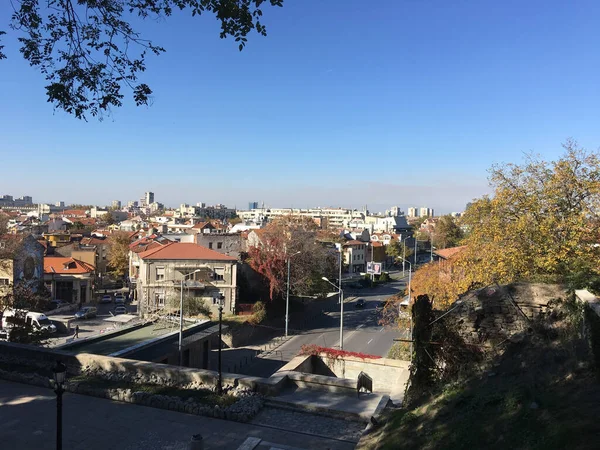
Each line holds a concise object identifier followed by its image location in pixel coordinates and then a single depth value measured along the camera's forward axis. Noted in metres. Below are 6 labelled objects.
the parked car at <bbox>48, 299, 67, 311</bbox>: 39.89
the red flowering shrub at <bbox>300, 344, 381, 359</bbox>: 18.97
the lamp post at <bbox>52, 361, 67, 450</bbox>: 7.84
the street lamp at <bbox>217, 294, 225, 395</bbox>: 11.80
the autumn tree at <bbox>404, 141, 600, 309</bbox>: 16.95
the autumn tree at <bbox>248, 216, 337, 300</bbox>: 38.88
